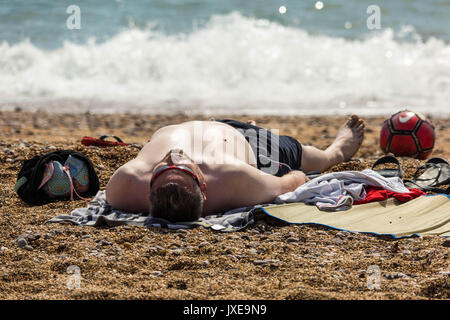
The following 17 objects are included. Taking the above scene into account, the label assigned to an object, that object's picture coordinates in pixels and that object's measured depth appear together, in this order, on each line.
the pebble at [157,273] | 6.21
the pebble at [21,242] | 7.04
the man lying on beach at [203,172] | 7.42
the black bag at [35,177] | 8.96
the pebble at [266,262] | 6.56
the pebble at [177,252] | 6.86
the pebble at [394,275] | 6.11
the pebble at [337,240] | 7.29
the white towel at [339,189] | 8.55
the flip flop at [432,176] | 9.68
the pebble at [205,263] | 6.54
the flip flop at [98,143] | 11.73
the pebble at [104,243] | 7.11
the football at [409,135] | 11.60
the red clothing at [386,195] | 8.73
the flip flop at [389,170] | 9.86
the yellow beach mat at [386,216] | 7.65
